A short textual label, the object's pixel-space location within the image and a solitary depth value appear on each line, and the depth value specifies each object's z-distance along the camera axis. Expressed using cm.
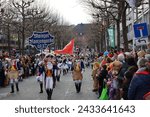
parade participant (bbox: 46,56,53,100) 1590
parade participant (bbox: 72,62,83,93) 1880
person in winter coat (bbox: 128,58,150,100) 795
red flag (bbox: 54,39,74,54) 2577
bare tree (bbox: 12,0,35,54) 4472
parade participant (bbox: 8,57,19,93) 1933
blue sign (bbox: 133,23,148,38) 1562
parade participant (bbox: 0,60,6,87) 2377
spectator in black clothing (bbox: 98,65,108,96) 1508
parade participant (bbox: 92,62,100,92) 1786
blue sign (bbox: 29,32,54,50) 1942
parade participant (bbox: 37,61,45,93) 1716
